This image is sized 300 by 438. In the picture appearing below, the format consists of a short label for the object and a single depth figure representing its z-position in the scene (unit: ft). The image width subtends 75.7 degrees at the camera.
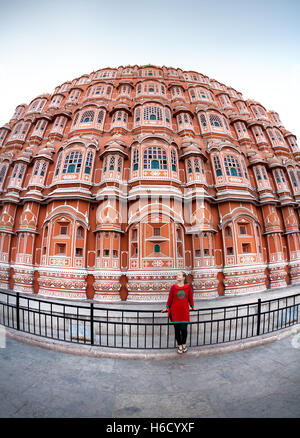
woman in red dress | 16.36
